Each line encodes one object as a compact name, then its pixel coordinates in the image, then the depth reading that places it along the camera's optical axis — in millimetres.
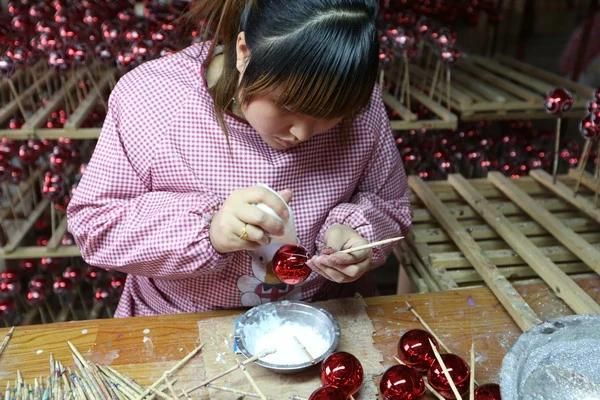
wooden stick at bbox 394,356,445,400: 949
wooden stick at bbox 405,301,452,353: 1079
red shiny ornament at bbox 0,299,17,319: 1921
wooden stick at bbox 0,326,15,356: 1059
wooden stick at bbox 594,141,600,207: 1658
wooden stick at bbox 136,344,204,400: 946
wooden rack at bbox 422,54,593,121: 2146
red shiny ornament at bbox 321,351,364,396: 934
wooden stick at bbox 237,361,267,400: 923
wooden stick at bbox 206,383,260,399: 958
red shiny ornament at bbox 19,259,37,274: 2088
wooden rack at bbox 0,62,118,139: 1730
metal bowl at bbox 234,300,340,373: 1024
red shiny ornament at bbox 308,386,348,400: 897
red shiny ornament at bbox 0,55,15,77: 1658
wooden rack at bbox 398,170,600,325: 1320
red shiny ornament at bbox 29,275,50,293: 1973
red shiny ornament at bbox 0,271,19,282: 1933
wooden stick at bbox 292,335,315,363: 997
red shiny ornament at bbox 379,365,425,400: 932
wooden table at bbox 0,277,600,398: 1032
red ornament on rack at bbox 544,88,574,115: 1700
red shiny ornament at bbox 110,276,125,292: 2041
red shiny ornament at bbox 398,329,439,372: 1006
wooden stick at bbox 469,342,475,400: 918
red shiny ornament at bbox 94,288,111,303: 2062
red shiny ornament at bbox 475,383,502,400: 919
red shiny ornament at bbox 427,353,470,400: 958
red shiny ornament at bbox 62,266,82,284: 1999
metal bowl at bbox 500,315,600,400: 846
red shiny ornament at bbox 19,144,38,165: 1909
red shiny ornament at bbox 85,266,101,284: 2053
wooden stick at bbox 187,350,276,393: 955
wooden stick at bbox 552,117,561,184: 1715
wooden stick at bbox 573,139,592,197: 1666
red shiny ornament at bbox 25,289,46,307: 1959
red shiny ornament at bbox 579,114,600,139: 1557
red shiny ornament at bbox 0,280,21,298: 1924
